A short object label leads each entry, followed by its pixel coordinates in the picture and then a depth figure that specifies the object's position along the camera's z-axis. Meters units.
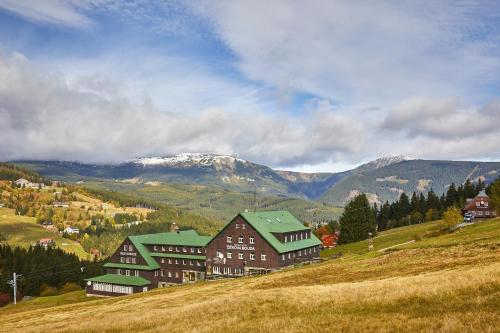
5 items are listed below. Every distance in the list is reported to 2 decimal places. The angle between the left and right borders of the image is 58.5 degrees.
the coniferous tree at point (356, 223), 134.12
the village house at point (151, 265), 102.38
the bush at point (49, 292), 125.44
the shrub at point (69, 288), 129.02
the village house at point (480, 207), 126.18
